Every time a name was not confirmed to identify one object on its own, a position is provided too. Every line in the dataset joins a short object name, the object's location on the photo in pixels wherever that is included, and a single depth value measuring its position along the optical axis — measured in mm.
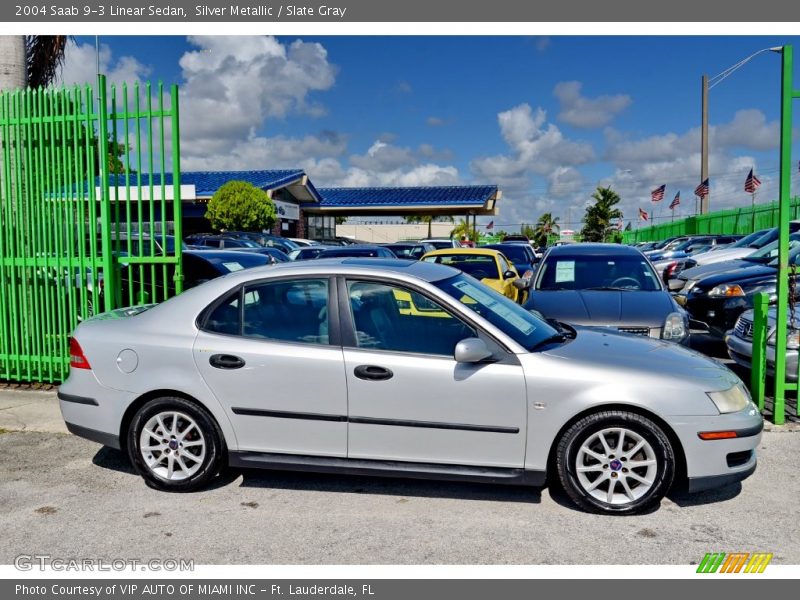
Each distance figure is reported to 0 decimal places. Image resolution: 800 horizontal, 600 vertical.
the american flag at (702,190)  38312
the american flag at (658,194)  47500
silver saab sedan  4266
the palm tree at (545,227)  79675
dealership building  35594
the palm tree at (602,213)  70312
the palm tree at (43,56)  9641
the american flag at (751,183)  32375
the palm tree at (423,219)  84300
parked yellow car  12227
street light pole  38000
